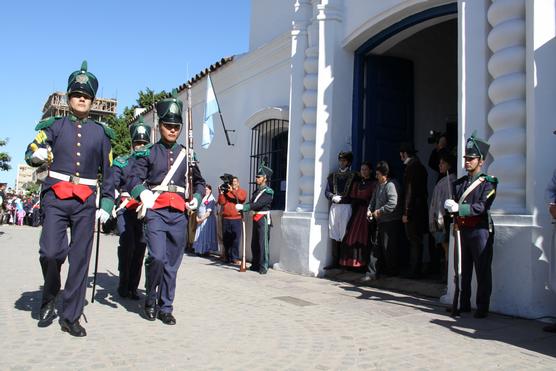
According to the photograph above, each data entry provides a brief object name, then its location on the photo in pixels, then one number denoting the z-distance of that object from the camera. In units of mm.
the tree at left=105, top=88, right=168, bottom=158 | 20969
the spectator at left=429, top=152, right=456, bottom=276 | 6787
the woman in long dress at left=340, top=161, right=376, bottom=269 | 8164
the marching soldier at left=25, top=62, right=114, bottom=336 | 4504
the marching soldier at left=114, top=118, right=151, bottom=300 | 6305
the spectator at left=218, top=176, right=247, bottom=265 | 10523
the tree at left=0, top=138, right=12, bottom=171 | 26562
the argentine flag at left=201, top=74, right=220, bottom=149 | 12547
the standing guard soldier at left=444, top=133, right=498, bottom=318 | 5520
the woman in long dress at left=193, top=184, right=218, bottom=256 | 12320
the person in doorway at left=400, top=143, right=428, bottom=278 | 7523
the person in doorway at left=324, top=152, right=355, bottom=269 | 8297
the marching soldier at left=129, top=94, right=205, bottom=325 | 5043
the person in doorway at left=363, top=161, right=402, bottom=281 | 7516
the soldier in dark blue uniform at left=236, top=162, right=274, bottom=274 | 9391
